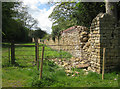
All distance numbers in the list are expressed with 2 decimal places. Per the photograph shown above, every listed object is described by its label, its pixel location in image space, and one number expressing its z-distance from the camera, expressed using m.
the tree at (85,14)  9.30
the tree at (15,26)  18.70
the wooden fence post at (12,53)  7.06
